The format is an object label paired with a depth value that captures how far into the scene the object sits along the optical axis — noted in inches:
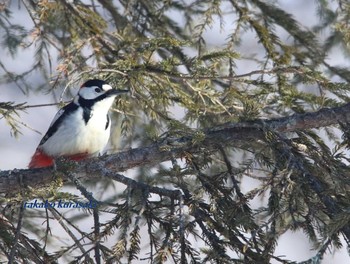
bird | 333.1
